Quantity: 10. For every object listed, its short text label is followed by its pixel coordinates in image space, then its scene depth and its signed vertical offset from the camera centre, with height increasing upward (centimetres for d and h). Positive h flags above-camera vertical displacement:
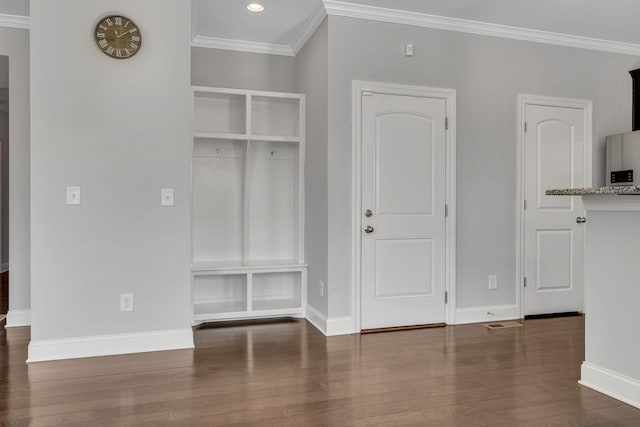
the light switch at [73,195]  304 +11
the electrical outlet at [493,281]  408 -64
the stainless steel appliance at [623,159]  418 +52
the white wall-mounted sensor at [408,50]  381 +141
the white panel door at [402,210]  375 +1
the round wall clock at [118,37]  308 +123
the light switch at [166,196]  321 +11
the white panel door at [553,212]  419 +0
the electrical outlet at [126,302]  314 -65
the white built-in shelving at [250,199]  426 +12
